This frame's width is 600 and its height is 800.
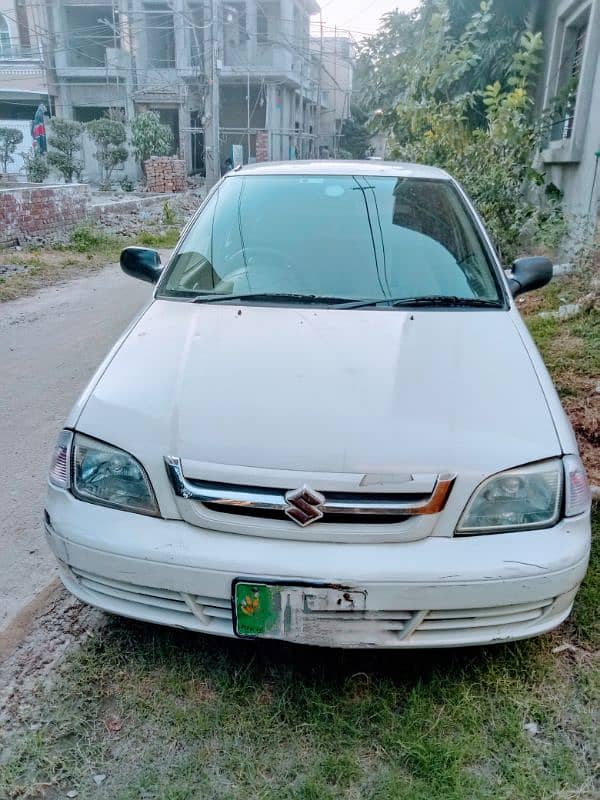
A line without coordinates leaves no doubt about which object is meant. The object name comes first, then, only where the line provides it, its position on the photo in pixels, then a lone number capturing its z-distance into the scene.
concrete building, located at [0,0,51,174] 27.67
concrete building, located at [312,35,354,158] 38.26
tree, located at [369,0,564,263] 7.43
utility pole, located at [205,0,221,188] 17.91
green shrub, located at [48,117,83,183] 19.53
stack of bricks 19.62
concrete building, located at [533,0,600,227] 6.73
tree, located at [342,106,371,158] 40.59
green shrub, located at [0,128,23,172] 22.50
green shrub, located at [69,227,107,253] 10.98
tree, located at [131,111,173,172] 21.00
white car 1.82
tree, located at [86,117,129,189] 20.45
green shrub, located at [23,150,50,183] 18.88
